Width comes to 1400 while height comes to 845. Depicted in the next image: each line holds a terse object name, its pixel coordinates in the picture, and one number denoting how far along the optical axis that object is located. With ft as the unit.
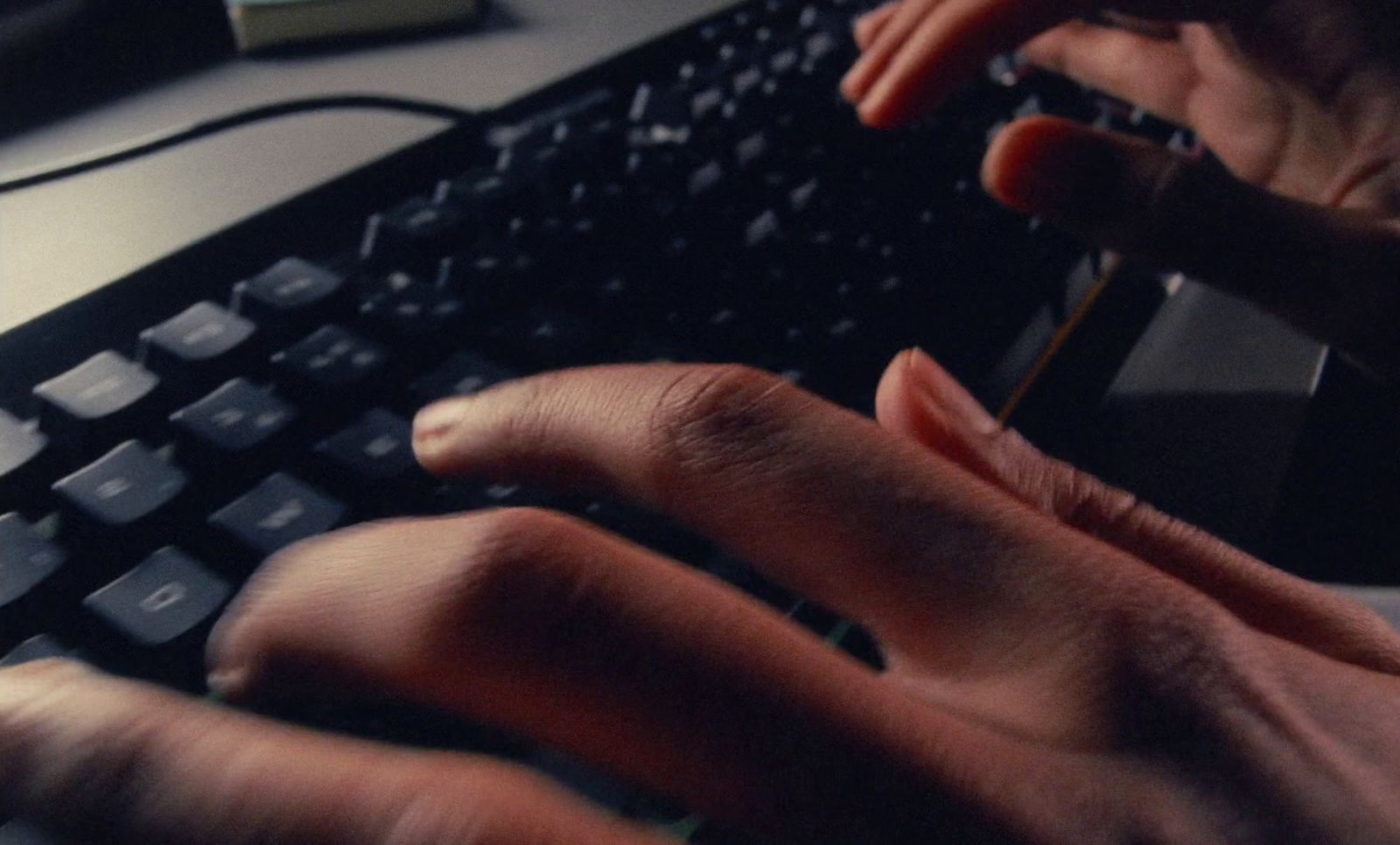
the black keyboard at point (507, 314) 1.16
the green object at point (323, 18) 2.26
